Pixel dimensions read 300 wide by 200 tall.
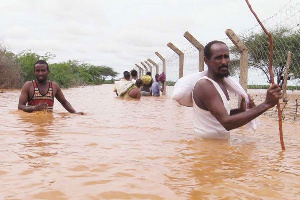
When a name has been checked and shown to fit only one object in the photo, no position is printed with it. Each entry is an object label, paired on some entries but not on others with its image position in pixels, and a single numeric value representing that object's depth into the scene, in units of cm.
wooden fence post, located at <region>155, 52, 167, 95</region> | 1847
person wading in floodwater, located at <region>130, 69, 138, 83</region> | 1680
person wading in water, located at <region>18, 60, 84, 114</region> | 665
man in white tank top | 361
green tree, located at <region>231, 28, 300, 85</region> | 1328
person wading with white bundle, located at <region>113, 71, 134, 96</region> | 1448
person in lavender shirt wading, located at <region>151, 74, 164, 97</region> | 1708
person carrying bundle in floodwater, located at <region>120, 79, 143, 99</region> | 1405
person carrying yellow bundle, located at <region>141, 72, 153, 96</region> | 1691
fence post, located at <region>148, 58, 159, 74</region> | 2066
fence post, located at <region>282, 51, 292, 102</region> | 1215
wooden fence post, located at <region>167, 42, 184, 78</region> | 1510
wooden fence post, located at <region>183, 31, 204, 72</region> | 1105
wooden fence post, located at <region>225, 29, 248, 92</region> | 809
